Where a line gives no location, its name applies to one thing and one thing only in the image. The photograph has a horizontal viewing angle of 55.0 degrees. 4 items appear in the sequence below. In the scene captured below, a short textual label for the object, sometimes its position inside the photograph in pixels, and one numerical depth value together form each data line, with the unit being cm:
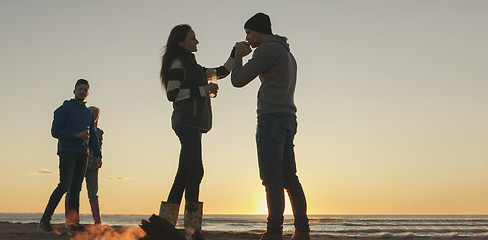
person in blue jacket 693
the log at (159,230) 401
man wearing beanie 452
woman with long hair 477
